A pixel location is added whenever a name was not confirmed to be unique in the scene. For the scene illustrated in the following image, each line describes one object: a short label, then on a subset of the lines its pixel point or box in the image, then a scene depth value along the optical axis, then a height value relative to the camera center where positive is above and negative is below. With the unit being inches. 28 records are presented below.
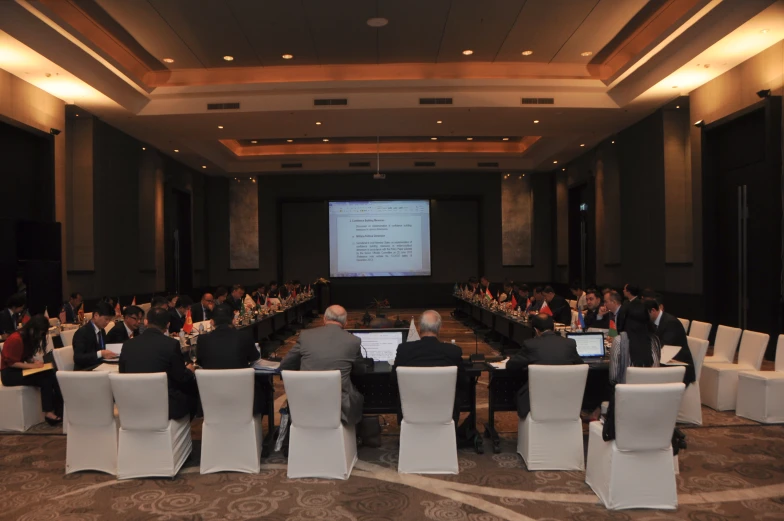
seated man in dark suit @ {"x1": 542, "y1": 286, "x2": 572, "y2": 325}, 314.2 -25.2
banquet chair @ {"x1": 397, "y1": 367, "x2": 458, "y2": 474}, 153.3 -42.5
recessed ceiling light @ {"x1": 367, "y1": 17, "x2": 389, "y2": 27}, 307.0 +122.0
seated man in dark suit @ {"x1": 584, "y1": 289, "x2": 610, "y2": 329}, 259.9 -24.7
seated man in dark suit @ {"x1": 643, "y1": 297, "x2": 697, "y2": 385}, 194.9 -25.8
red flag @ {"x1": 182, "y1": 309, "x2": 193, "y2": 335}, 256.7 -25.5
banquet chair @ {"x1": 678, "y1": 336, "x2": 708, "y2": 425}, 198.2 -48.3
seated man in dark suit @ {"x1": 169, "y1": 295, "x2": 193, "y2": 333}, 285.3 -23.2
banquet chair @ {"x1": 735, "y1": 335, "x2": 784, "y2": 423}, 197.0 -45.7
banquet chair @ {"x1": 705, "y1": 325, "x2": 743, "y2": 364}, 227.0 -33.4
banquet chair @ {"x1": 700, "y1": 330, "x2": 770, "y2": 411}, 215.0 -42.2
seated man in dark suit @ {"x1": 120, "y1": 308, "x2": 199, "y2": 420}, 158.1 -24.2
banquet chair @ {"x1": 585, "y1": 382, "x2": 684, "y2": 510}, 132.2 -44.6
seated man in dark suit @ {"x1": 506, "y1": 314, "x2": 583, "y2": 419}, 163.9 -25.2
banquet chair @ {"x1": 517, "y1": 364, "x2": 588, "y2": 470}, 158.6 -44.4
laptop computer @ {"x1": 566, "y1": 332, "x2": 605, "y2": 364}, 198.1 -28.2
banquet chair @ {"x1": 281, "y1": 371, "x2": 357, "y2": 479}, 152.1 -43.5
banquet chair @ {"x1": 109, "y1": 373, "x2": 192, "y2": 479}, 150.6 -42.0
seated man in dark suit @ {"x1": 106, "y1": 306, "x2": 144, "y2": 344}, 207.0 -21.4
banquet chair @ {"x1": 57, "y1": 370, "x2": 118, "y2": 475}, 154.6 -41.6
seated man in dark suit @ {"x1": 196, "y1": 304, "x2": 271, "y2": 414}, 167.8 -23.0
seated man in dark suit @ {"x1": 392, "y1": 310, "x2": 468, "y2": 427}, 162.2 -24.4
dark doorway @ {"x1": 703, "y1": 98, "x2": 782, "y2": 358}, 286.8 +20.2
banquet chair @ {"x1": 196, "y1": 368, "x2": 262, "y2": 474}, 154.3 -41.4
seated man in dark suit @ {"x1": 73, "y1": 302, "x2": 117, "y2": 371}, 197.5 -25.0
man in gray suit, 162.2 -25.1
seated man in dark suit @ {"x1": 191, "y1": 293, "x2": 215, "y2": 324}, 319.1 -24.0
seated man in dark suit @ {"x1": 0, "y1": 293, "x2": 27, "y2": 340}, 274.8 -20.6
